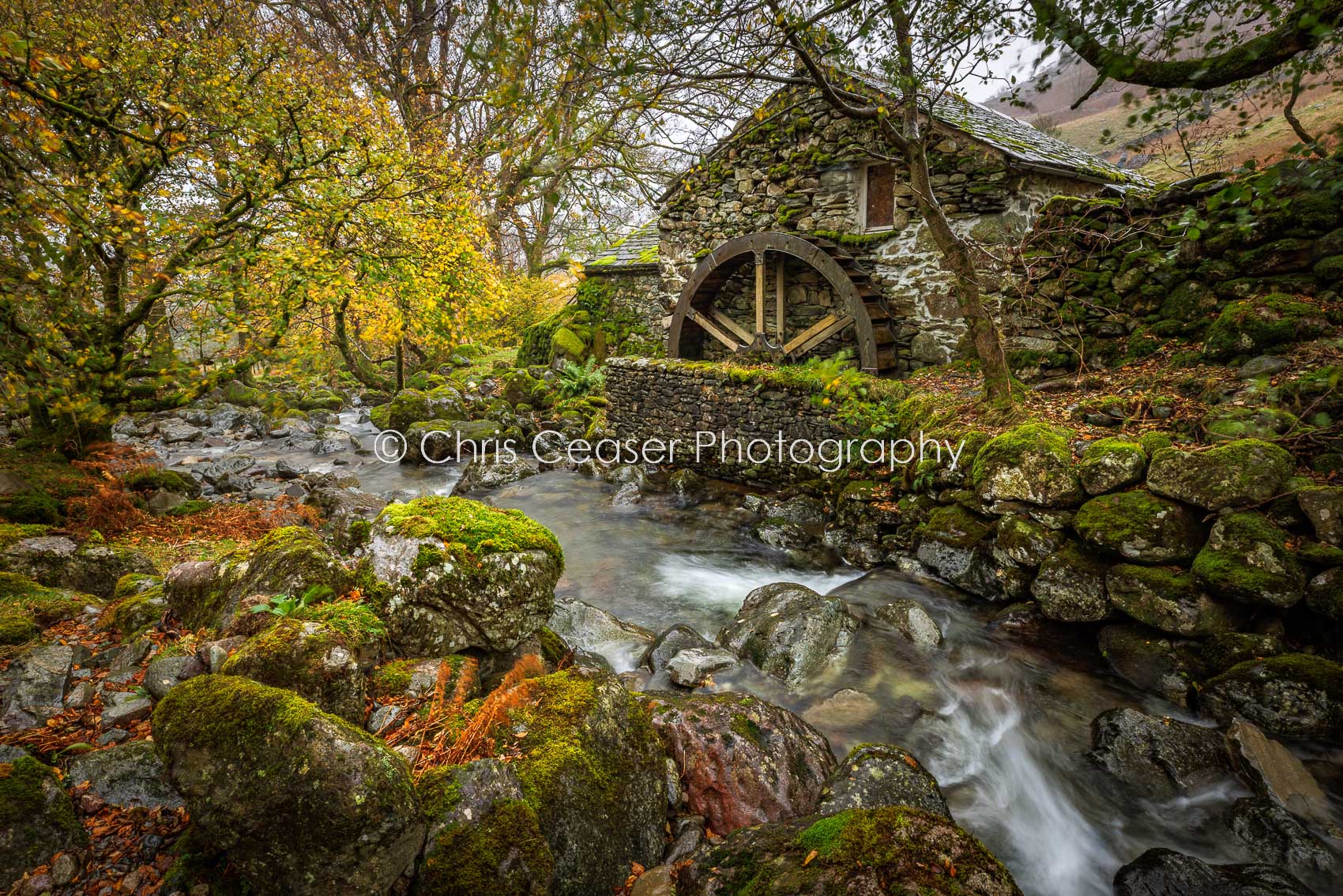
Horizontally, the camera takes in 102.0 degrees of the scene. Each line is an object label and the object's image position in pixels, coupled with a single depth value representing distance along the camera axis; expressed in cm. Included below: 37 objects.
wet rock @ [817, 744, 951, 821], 229
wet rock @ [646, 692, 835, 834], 260
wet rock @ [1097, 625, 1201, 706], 359
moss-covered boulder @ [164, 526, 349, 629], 279
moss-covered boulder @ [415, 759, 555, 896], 175
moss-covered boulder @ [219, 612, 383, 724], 214
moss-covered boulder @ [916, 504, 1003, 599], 491
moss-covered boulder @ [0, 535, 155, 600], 358
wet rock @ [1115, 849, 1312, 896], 232
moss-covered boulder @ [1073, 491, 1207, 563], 376
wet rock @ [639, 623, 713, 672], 416
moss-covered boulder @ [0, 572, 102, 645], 270
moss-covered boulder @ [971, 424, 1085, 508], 442
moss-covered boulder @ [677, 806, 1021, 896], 154
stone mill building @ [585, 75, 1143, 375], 752
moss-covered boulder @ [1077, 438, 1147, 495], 414
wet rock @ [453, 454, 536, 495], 927
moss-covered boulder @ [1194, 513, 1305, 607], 327
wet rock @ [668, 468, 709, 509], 855
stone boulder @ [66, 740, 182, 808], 196
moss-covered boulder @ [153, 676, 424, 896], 159
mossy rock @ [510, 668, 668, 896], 204
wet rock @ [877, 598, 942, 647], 451
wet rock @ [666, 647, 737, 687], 394
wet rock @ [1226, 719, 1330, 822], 280
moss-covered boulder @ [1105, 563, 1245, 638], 353
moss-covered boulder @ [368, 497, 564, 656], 285
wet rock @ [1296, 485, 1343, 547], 321
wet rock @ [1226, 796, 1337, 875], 253
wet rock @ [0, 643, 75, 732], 226
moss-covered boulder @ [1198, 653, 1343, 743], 306
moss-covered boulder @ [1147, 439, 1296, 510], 353
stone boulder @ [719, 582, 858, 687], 420
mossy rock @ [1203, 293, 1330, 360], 434
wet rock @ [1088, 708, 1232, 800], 304
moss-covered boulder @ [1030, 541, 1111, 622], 408
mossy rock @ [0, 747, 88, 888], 162
